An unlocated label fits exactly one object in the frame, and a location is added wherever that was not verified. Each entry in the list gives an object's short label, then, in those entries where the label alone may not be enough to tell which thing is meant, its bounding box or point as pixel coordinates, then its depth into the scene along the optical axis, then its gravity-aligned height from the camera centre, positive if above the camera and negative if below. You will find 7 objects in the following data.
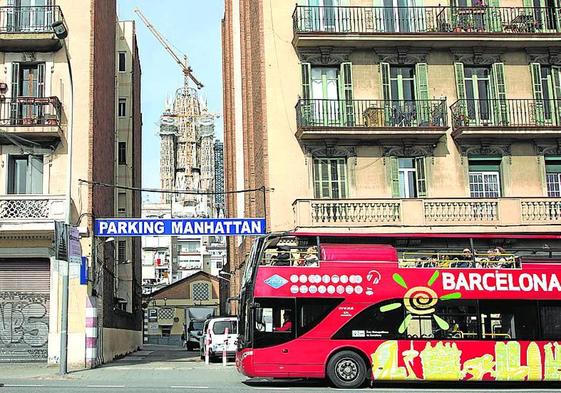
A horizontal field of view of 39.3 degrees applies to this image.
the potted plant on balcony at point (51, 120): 26.94 +7.29
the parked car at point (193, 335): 52.14 -0.31
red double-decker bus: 19.00 +0.06
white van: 31.25 -0.29
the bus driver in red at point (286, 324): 19.11 +0.07
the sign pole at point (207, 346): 30.06 -0.63
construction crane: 178.27 +68.76
